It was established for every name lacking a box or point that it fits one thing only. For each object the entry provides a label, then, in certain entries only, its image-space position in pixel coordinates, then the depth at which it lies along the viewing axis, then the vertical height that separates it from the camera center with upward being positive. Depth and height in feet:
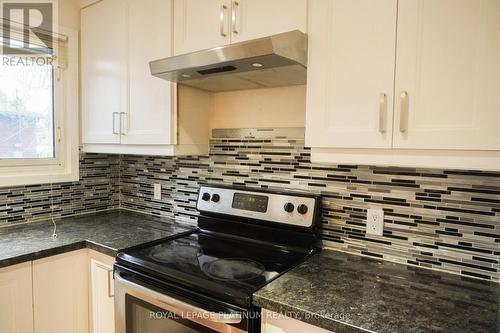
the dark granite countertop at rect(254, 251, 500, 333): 2.94 -1.53
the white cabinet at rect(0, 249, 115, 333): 4.59 -2.28
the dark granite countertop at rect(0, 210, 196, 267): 4.83 -1.51
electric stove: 3.62 -1.54
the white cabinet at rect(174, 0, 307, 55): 4.06 +1.77
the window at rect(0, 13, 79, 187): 6.03 +0.74
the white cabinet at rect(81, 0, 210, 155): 5.38 +1.13
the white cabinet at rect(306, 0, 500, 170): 3.01 +0.73
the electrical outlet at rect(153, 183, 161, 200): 6.98 -0.93
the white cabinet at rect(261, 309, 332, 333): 3.15 -1.74
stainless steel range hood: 3.71 +1.09
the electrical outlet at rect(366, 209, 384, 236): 4.53 -0.98
